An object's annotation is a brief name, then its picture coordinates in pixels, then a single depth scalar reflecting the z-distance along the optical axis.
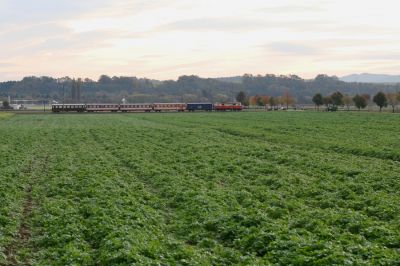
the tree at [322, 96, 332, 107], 161.43
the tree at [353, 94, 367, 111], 138.64
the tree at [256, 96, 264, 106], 191.88
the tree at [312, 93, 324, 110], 160.75
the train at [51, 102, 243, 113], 145.12
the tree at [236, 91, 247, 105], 196.62
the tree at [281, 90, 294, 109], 197.48
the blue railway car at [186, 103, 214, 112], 149.71
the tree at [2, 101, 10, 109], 178.26
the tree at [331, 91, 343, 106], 155.88
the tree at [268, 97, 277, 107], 190.88
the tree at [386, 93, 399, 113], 151.60
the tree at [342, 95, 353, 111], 160.75
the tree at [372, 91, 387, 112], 129.00
